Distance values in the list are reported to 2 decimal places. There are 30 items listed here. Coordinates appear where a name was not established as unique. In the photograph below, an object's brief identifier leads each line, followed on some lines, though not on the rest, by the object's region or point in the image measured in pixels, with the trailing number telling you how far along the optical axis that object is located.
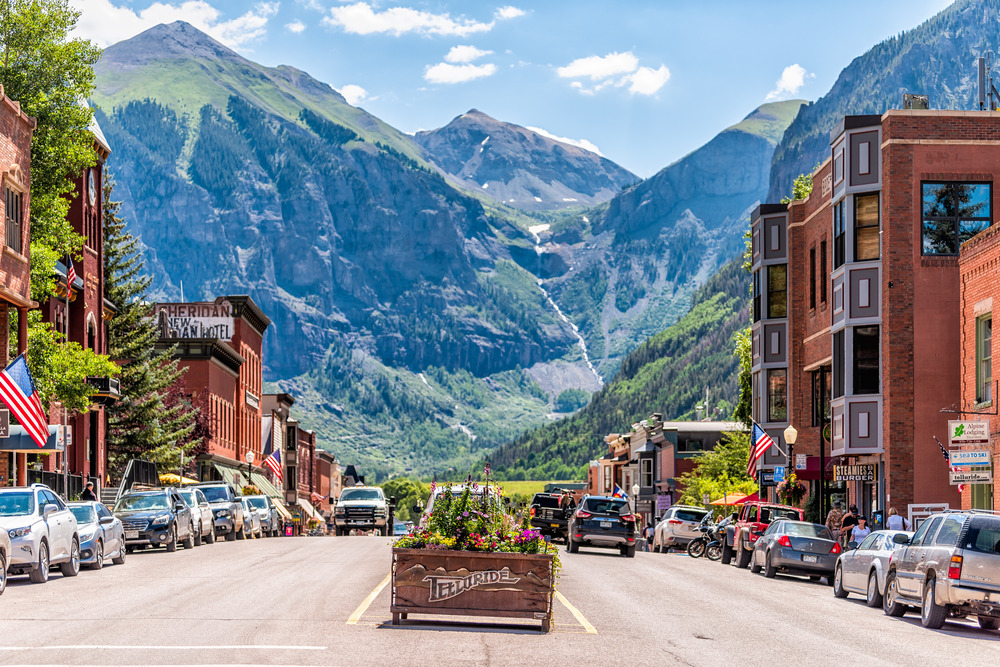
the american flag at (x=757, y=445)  50.25
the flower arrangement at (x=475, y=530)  18.16
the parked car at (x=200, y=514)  43.94
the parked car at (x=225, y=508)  49.91
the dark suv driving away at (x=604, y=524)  42.66
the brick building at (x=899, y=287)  41.44
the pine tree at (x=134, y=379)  65.19
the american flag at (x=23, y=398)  35.12
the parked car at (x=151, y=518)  38.72
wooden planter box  18.02
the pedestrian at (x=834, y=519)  41.12
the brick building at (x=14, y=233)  39.16
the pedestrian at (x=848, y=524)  38.19
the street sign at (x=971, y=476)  29.96
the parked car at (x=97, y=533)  30.56
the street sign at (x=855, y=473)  43.47
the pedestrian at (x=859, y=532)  35.37
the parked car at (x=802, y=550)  33.69
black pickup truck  50.88
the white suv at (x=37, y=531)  25.17
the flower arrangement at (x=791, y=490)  51.83
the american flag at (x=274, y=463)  78.62
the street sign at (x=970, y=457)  29.14
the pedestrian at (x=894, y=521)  35.22
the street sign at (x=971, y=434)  30.27
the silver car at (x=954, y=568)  20.47
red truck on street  40.81
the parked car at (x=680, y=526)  54.44
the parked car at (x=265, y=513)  59.45
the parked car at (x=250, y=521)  54.94
